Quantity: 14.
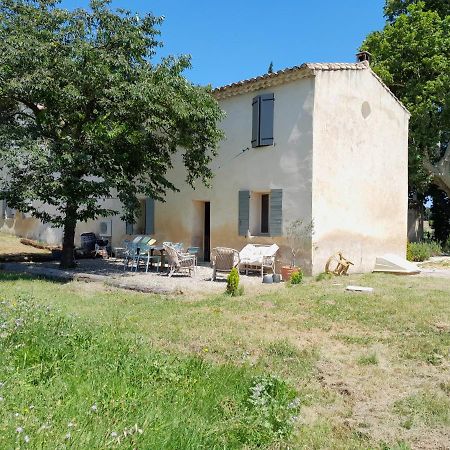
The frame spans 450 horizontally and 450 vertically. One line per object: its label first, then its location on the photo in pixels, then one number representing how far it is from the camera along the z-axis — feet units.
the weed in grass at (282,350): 18.34
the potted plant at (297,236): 40.16
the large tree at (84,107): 34.06
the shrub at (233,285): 30.73
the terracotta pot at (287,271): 37.93
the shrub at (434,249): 62.33
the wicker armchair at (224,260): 36.96
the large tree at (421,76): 59.41
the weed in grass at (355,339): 20.21
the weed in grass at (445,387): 15.13
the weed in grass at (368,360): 17.72
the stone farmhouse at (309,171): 40.86
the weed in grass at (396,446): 11.71
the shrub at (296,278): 36.04
